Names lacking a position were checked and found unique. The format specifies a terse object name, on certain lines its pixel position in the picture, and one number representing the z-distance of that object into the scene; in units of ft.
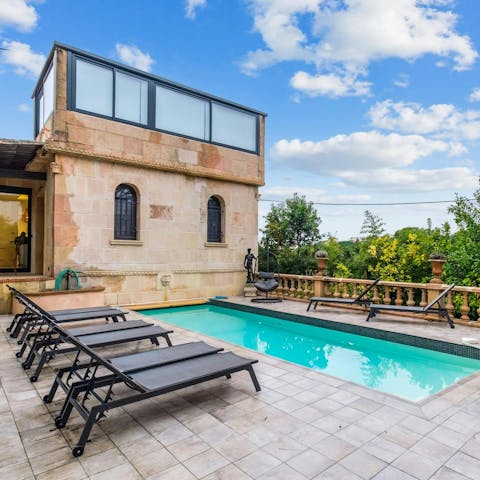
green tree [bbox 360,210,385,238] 53.52
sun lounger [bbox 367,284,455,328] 24.77
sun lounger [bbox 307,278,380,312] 29.58
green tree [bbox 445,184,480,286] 29.71
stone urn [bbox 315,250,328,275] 34.78
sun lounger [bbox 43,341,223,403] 11.92
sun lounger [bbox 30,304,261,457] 9.79
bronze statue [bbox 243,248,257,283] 41.68
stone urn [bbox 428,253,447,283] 26.99
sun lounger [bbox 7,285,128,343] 20.44
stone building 31.14
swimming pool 17.72
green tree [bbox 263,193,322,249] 59.88
